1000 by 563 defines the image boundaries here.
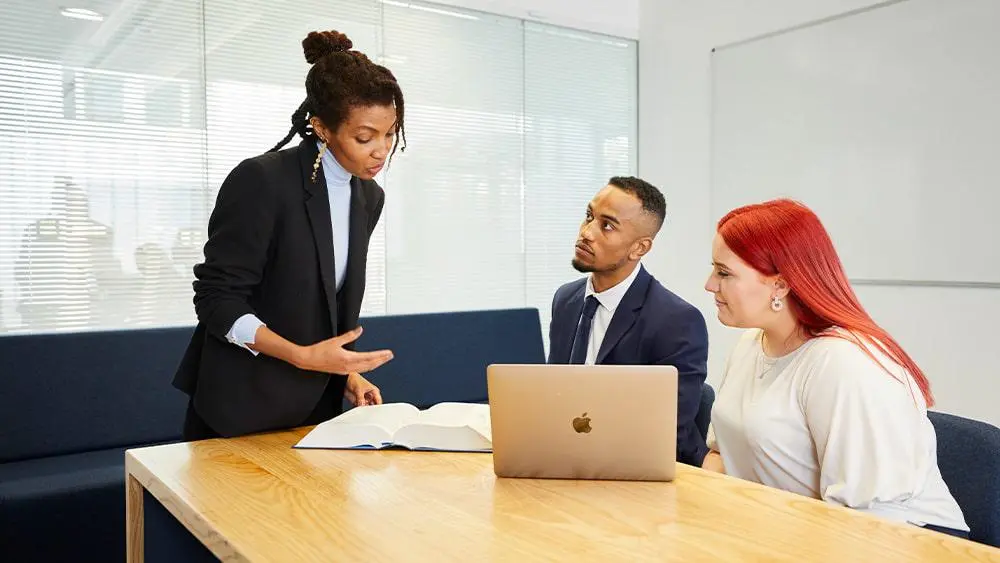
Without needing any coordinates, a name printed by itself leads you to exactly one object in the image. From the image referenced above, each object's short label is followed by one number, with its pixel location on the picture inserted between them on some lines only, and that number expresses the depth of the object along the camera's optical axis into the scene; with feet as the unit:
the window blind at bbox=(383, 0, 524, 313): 15.17
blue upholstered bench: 9.44
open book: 6.18
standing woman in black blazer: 6.38
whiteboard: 12.89
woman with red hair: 5.36
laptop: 5.11
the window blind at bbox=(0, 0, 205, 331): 11.64
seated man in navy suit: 7.64
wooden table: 4.09
